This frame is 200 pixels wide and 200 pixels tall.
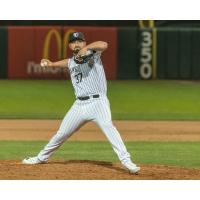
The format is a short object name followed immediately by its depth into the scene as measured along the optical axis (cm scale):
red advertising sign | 5319
